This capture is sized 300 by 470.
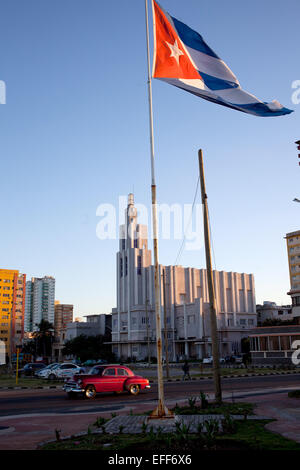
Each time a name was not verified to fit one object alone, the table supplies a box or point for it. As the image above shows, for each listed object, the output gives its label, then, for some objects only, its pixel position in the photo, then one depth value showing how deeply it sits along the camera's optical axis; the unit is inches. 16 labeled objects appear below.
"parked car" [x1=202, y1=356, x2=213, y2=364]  2773.1
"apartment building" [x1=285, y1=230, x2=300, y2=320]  4325.8
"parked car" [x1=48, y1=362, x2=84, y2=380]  1529.5
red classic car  846.5
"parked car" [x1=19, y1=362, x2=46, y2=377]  1903.2
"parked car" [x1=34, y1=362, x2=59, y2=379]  1607.9
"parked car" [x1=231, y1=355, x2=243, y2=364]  2736.7
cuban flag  514.3
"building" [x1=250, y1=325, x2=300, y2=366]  2103.8
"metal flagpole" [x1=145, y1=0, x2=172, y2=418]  476.7
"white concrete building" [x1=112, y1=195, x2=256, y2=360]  3555.6
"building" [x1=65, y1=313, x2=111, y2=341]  4269.2
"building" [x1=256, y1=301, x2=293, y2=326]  4492.6
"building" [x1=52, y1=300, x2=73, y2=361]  4995.1
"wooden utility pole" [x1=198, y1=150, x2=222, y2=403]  629.9
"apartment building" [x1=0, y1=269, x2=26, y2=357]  5137.8
